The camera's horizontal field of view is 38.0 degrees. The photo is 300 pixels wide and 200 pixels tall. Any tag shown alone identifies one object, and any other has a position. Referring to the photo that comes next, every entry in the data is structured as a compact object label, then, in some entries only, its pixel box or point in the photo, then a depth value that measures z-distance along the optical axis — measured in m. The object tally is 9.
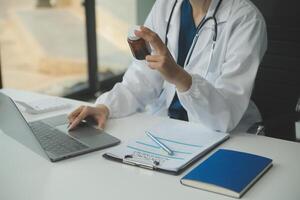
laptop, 1.10
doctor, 1.25
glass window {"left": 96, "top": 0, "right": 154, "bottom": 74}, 3.66
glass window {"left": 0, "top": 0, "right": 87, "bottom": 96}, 3.53
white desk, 0.92
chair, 1.62
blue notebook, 0.92
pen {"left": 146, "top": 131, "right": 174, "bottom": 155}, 1.11
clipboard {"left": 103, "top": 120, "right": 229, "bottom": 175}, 1.05
